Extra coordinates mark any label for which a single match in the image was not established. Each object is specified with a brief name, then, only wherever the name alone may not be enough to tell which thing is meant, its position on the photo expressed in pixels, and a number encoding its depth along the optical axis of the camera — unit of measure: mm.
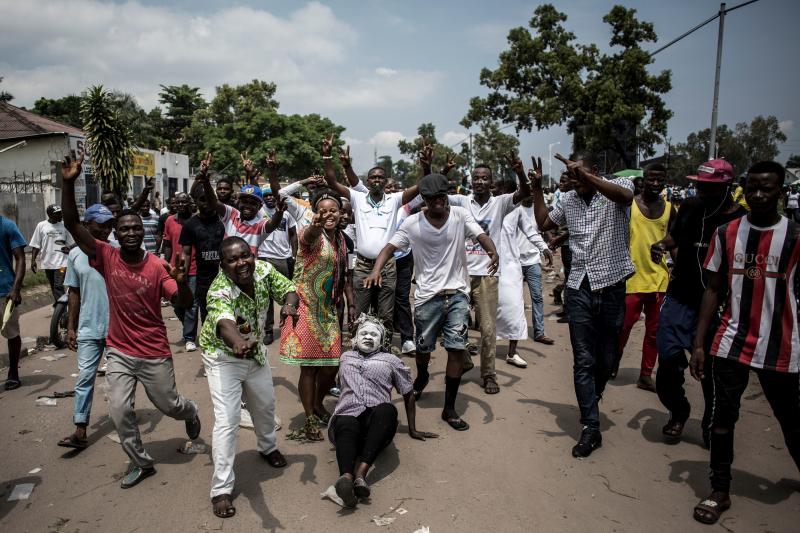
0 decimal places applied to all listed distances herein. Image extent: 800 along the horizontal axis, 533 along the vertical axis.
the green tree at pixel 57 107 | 45125
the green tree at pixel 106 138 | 19731
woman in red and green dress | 4531
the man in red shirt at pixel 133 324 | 3838
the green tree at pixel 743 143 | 75125
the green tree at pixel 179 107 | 51031
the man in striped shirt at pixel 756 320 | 3266
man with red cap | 4172
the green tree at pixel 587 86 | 24969
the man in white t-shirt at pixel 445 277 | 4781
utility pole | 15484
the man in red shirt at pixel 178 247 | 7304
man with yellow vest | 5527
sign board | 31073
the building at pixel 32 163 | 16281
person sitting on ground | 3586
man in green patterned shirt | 3469
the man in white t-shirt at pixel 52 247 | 8078
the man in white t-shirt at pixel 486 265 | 5625
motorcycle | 7175
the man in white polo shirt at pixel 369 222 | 6137
